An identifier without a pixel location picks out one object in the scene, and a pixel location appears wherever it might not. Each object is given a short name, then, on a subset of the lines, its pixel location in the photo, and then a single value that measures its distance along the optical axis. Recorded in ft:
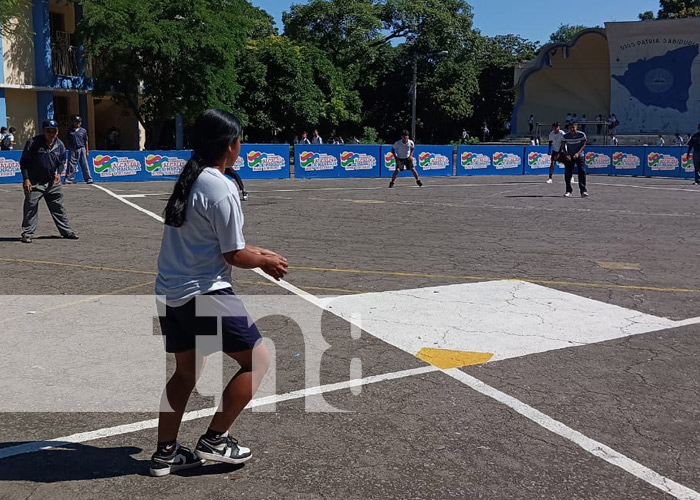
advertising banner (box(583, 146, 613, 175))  102.78
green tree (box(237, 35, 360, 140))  133.90
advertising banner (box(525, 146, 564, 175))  106.63
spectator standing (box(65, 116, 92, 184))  68.13
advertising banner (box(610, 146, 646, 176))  99.04
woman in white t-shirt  10.57
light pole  157.99
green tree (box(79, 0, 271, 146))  92.32
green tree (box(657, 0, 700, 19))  218.59
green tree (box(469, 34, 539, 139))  209.05
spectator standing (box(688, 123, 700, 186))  74.79
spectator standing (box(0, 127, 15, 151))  83.61
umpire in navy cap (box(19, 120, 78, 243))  32.89
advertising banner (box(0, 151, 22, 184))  71.87
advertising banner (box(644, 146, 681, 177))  94.99
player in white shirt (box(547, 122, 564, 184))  70.94
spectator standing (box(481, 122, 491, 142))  182.54
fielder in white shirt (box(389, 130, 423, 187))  71.72
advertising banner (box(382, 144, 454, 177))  95.66
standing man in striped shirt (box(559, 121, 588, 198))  58.65
